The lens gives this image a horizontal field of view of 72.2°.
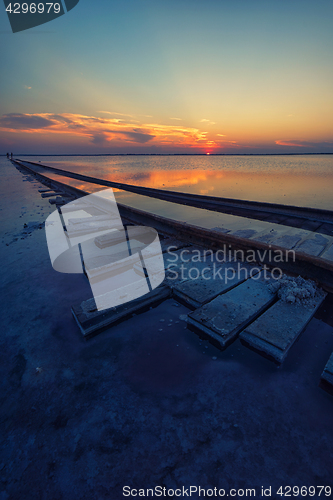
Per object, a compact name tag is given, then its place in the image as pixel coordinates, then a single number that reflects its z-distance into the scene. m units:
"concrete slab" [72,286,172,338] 2.48
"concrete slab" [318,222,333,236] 6.04
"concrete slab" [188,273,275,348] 2.30
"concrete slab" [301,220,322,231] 6.45
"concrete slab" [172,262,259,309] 2.89
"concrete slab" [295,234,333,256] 4.40
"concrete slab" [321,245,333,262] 3.90
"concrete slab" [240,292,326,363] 2.09
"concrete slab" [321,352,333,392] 1.80
